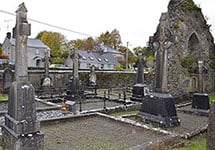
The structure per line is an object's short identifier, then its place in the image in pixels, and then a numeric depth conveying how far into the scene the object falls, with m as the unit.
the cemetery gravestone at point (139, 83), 13.89
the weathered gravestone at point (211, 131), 3.17
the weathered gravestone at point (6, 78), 15.74
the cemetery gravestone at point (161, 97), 8.18
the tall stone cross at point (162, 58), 8.45
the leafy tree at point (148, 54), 46.37
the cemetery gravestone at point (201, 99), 10.87
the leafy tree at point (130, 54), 60.98
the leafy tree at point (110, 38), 63.38
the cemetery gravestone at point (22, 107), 4.62
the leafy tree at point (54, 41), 57.51
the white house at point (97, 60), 47.47
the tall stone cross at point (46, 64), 17.05
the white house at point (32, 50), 45.06
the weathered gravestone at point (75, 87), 13.98
